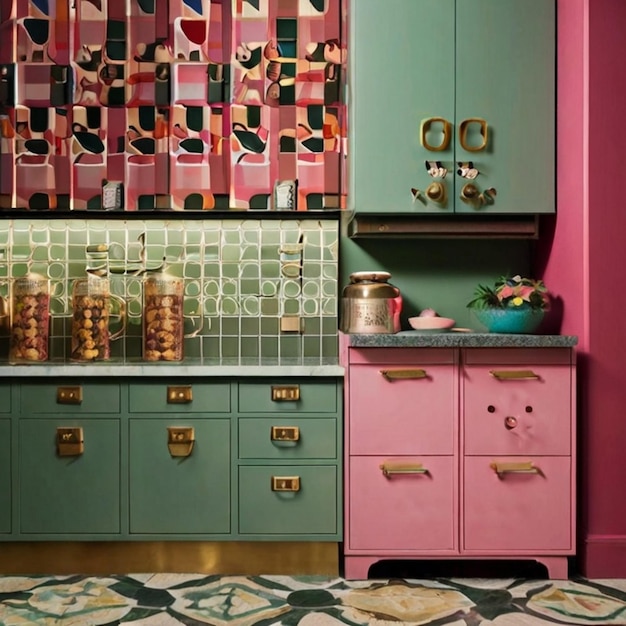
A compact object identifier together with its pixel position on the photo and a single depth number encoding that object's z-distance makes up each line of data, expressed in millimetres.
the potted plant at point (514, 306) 2785
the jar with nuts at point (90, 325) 2928
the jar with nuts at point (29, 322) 2916
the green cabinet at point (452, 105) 2799
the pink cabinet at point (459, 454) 2633
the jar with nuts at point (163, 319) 2953
